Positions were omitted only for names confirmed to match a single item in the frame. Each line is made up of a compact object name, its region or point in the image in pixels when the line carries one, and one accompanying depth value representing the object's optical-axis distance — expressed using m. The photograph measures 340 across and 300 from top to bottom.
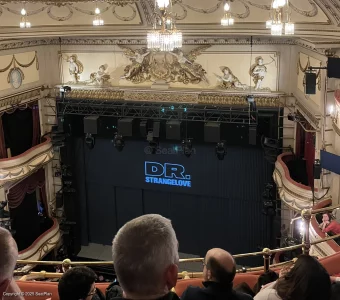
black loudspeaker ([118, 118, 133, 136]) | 12.41
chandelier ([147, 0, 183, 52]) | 5.95
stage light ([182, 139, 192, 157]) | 12.27
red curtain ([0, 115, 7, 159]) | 12.34
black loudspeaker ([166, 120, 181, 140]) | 12.04
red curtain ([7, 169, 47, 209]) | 12.58
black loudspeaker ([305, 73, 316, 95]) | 8.74
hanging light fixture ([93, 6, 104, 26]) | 8.05
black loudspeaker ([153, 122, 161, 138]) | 12.45
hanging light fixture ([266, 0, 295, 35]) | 5.23
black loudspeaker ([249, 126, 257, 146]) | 11.51
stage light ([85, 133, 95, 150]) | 13.39
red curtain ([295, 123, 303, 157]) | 11.52
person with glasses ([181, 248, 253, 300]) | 2.37
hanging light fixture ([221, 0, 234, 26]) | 7.00
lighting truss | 11.92
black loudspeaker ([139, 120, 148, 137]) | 12.55
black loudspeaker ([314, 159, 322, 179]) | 9.04
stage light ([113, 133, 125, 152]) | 12.67
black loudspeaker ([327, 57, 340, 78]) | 8.10
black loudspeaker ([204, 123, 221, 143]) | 11.77
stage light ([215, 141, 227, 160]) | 12.04
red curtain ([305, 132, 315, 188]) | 10.73
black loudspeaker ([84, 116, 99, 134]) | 12.78
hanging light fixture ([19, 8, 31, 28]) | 8.19
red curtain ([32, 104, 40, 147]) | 13.52
